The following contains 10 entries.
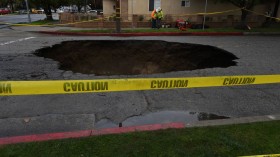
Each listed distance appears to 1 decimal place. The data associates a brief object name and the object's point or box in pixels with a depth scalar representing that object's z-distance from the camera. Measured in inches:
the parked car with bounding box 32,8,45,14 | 2614.9
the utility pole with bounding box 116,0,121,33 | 621.8
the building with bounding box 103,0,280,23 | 913.5
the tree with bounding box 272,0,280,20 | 884.0
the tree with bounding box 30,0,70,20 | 1045.8
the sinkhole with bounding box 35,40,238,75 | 384.5
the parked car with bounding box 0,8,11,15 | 2164.9
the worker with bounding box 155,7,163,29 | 784.9
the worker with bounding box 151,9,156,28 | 785.2
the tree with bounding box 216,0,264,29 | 735.7
